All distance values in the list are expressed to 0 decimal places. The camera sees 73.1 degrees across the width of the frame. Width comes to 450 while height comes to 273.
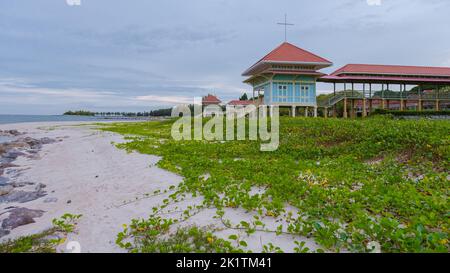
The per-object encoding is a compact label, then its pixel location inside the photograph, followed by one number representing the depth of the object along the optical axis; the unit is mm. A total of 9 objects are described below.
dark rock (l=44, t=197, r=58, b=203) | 7152
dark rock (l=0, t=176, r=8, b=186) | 9412
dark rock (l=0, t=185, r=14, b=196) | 8037
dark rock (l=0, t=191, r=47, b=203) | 7379
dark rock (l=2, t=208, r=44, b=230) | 5609
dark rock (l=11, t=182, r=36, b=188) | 8906
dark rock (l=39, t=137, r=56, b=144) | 22403
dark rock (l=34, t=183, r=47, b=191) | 8366
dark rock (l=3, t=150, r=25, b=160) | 14925
